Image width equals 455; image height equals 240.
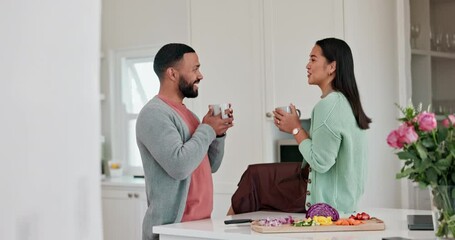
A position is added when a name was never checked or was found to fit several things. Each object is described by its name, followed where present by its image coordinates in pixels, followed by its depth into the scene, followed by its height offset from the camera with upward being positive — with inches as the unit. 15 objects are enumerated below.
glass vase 61.4 -7.9
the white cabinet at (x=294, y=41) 155.9 +21.5
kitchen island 77.9 -12.9
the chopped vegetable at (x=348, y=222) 82.0 -11.7
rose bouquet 60.5 -2.8
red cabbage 84.2 -10.7
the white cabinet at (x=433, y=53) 154.9 +17.4
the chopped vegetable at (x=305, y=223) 81.6 -11.8
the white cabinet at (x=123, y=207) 205.8 -24.2
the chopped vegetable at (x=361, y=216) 84.6 -11.4
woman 90.3 -1.2
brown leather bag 109.9 -9.6
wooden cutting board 80.4 -12.2
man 87.0 -2.0
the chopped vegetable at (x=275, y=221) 82.0 -11.7
